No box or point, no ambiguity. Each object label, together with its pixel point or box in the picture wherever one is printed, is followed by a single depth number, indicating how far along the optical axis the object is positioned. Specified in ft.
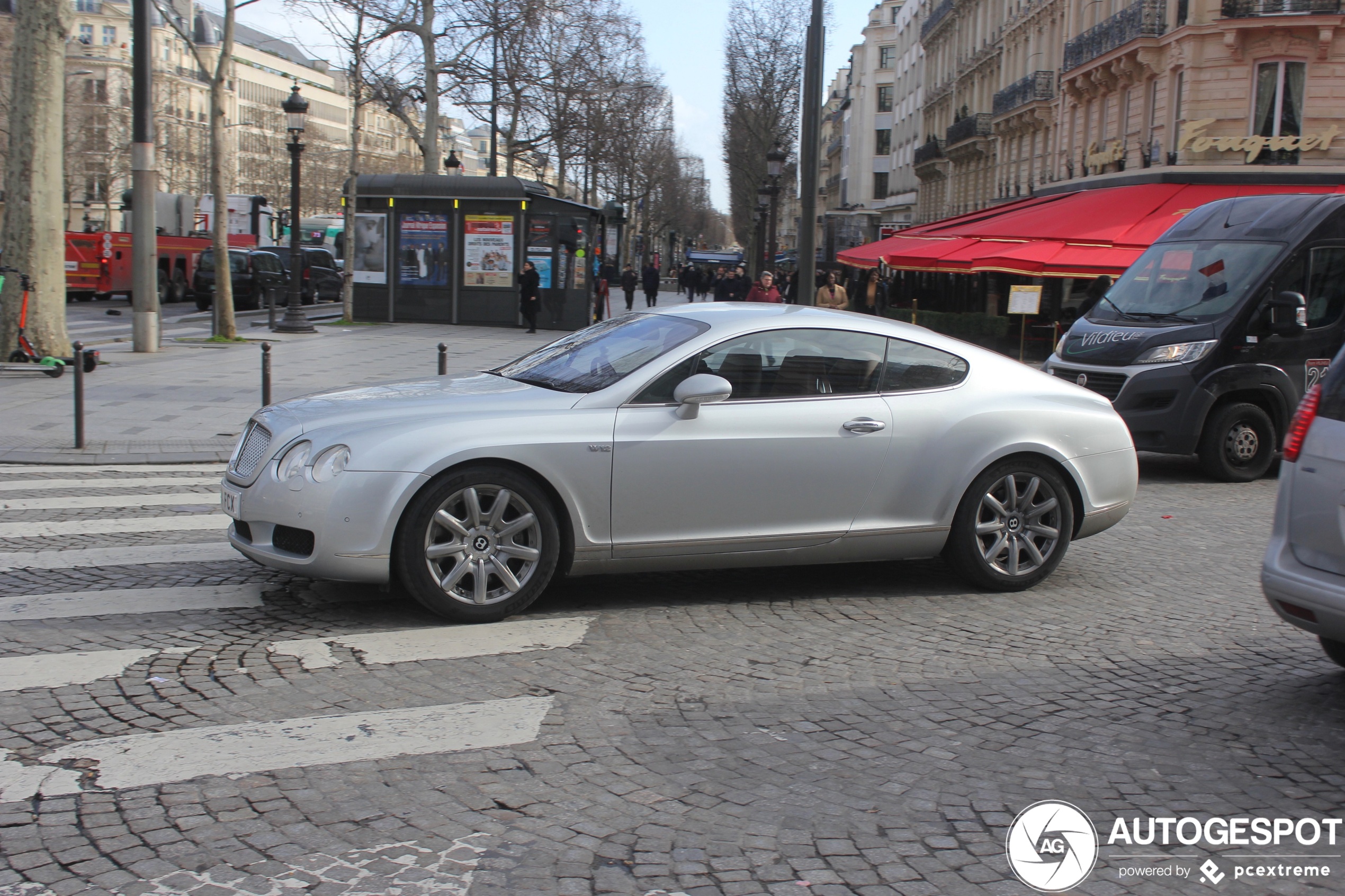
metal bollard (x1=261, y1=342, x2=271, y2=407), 36.81
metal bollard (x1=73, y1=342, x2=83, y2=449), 35.68
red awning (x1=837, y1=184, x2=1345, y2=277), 73.61
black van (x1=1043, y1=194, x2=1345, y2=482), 36.63
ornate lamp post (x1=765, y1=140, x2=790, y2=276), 104.62
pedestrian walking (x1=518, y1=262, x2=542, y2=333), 90.58
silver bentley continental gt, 18.25
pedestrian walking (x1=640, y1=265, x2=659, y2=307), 147.64
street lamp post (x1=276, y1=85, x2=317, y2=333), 85.40
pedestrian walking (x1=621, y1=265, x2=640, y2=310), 137.39
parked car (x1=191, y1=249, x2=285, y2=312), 117.50
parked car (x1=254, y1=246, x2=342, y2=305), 137.80
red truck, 120.26
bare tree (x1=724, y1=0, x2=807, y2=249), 227.20
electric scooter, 53.11
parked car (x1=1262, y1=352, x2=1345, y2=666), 14.83
